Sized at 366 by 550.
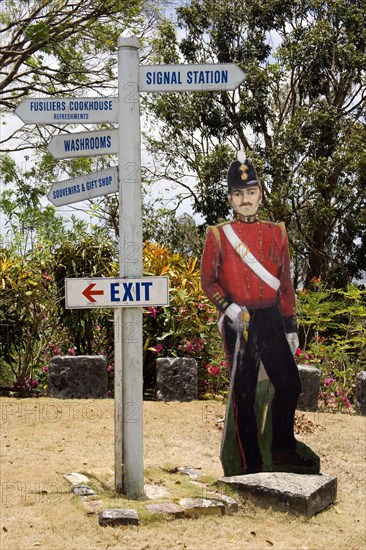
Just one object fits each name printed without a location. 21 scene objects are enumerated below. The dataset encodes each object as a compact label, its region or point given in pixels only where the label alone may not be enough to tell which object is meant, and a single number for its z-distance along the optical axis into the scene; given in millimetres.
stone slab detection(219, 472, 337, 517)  5523
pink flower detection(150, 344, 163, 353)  9706
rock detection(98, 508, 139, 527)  4895
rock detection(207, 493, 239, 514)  5402
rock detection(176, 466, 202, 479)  6114
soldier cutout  6273
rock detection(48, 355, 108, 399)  9047
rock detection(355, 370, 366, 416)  9289
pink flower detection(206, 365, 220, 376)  9648
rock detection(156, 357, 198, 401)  9141
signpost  5570
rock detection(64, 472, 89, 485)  5691
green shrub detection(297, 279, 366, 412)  9938
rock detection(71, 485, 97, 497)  5406
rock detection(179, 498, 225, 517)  5188
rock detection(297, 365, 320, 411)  9102
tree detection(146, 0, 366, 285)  15141
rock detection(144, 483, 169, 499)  5590
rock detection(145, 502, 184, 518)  5129
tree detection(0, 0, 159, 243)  13391
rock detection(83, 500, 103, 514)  5078
